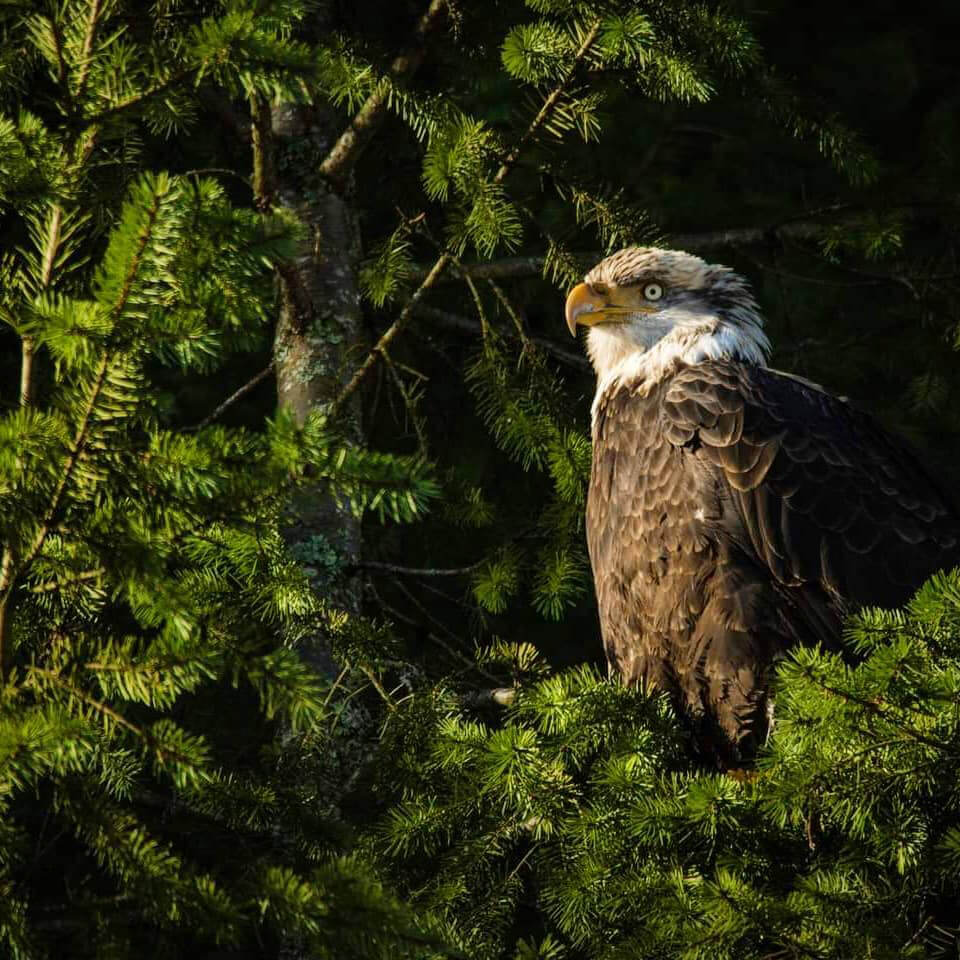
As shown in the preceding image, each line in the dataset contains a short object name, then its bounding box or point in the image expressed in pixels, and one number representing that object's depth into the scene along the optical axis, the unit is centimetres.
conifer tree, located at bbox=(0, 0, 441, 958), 1370
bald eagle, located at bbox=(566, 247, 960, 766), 1627
